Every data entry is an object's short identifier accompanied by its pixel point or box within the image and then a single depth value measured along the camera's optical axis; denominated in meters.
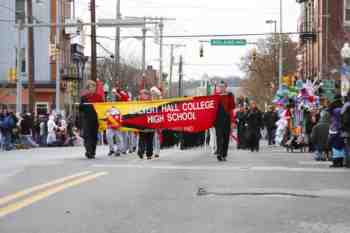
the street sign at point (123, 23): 38.38
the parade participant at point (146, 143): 19.05
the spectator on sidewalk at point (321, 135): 20.67
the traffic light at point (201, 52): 56.88
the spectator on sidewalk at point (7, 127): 32.09
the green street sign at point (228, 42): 45.84
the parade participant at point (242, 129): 29.72
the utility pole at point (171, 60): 95.82
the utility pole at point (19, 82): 40.49
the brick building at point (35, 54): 56.88
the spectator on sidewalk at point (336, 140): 18.36
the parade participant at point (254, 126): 28.62
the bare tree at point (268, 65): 84.33
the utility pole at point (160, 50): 57.59
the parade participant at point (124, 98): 21.38
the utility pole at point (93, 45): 44.50
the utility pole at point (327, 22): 49.32
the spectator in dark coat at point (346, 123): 17.25
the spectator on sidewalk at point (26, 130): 35.12
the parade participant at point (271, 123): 36.84
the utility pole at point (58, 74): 42.93
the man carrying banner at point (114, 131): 20.33
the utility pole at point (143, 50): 61.47
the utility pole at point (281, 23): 60.91
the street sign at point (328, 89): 28.80
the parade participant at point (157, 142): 19.34
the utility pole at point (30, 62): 41.78
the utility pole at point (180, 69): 100.26
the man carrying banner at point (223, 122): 18.69
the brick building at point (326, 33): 49.22
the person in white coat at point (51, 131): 35.94
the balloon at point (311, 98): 28.36
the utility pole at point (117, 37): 51.53
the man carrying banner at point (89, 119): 19.30
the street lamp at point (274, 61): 78.94
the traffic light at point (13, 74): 46.12
